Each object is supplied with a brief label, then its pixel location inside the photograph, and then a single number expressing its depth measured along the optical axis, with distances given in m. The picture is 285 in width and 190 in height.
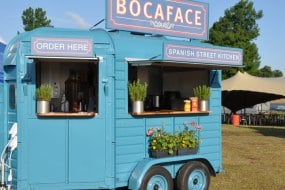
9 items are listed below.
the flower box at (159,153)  7.85
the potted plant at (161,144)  7.82
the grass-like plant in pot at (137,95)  7.59
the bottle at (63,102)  7.96
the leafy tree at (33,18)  43.09
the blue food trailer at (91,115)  7.16
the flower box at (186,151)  8.16
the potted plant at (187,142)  8.12
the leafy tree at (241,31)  43.72
